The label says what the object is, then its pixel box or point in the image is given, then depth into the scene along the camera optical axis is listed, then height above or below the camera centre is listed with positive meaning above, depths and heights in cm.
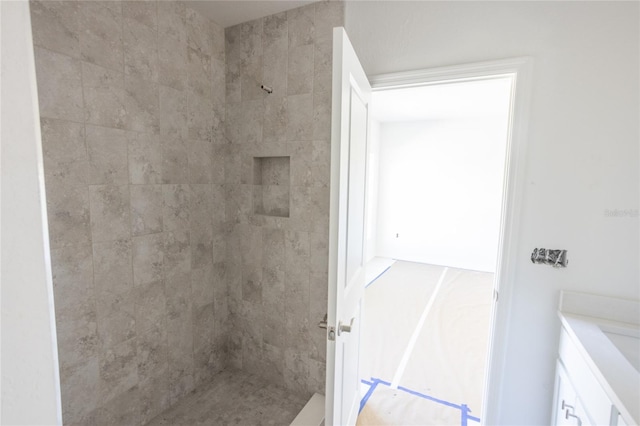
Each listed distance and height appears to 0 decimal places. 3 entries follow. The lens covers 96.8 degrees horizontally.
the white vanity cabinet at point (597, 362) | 90 -63
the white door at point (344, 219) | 106 -15
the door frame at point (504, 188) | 139 +0
